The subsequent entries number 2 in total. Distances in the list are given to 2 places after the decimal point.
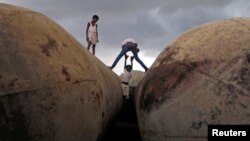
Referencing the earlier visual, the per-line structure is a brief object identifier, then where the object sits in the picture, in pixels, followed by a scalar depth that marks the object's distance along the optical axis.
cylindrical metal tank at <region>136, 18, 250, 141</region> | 2.88
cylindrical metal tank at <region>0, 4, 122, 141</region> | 2.46
